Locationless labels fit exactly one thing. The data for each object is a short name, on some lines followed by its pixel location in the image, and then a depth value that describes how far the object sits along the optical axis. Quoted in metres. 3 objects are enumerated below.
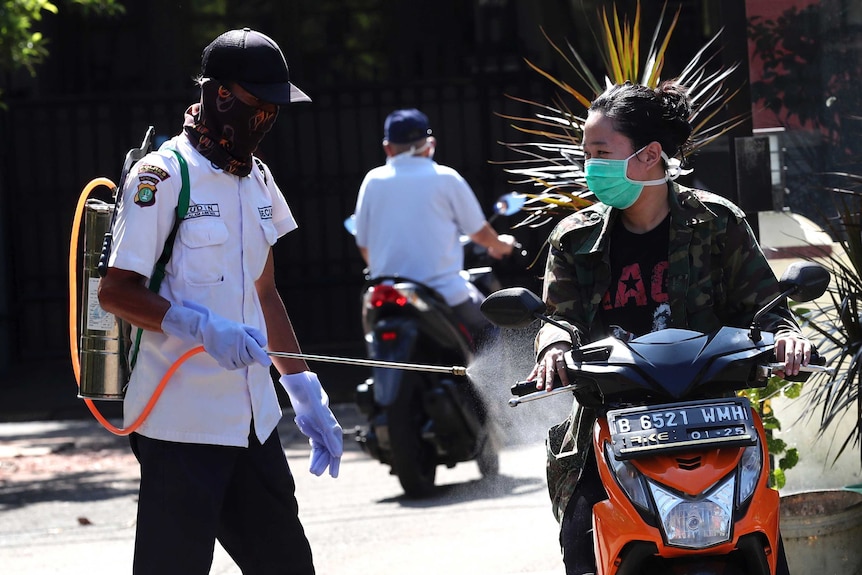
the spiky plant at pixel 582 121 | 10.92
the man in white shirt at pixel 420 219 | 15.82
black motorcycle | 14.86
